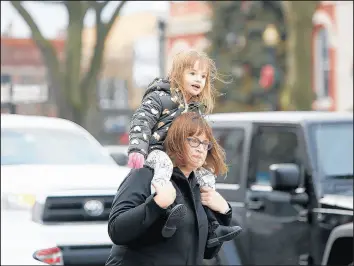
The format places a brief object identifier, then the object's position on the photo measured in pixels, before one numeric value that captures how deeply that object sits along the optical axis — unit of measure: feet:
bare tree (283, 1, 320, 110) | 75.41
